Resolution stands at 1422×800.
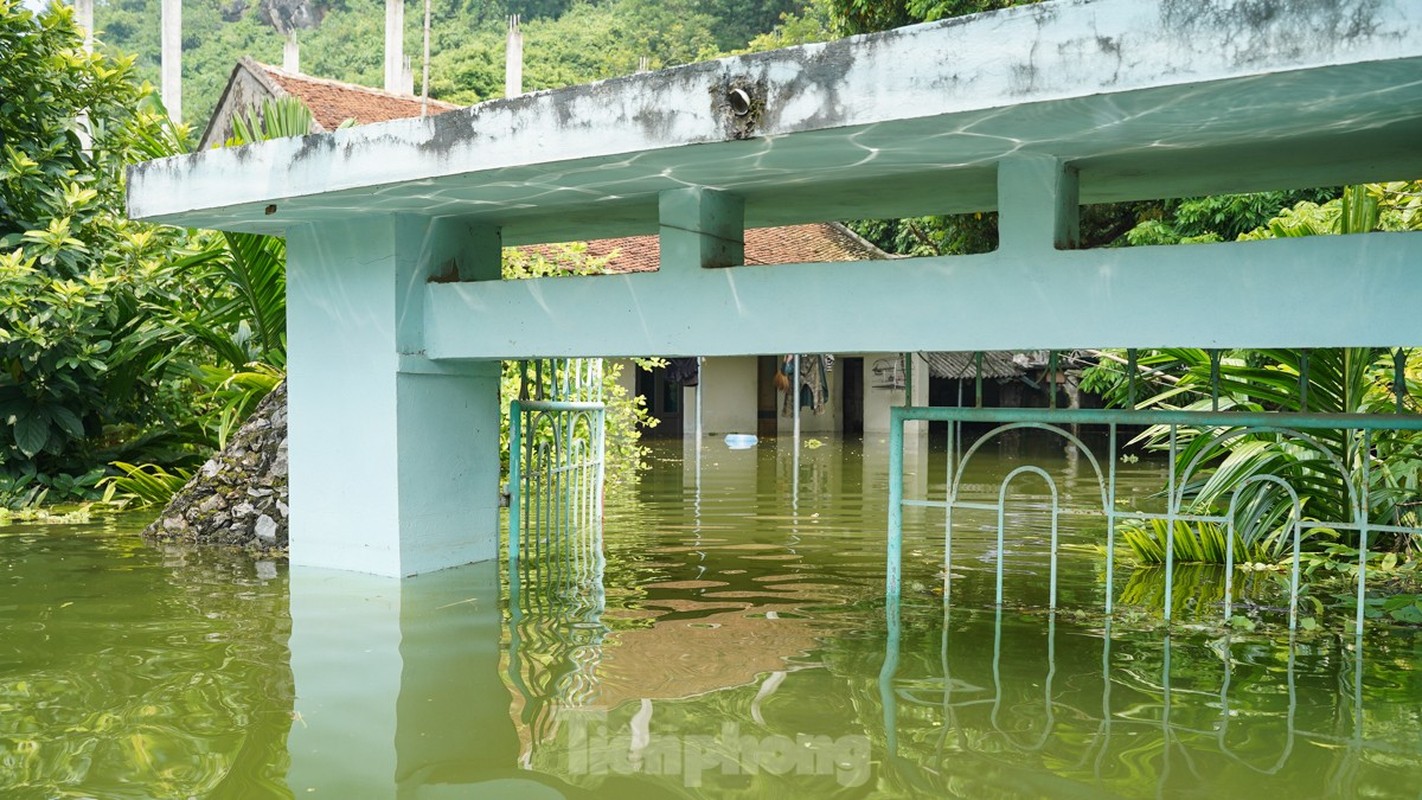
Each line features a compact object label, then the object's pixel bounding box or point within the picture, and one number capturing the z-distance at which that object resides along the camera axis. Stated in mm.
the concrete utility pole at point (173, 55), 24875
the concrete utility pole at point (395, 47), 26500
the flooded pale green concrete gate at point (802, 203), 3920
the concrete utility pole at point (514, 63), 24469
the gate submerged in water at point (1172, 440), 5211
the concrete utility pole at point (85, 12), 22141
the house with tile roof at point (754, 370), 18172
